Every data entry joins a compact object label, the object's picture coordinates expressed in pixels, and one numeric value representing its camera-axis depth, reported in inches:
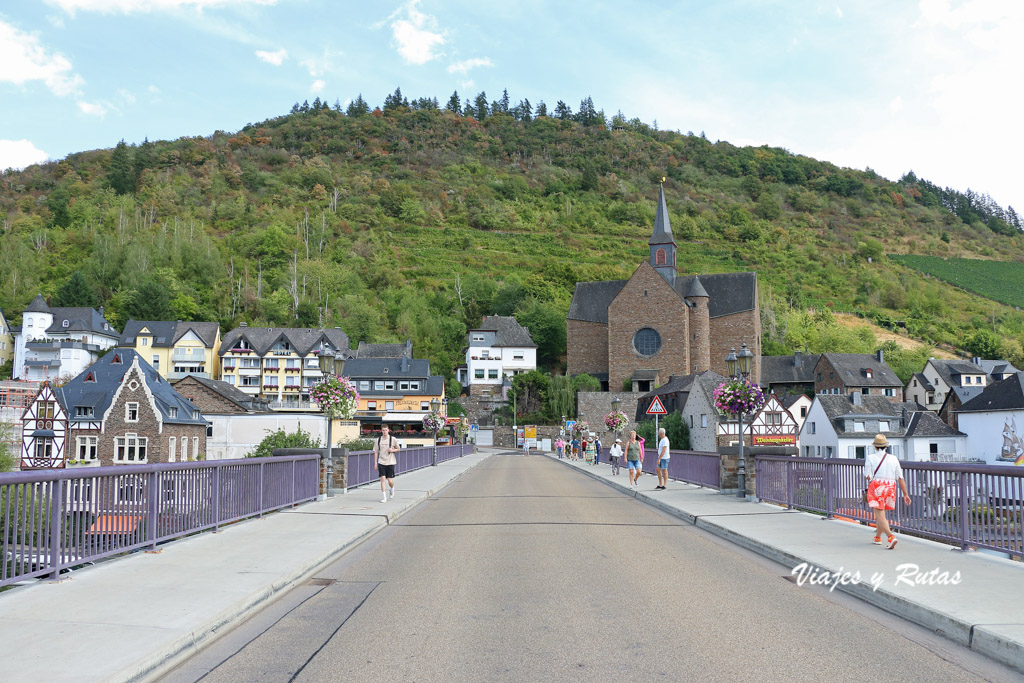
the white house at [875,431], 2426.2
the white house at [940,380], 3690.9
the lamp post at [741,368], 721.6
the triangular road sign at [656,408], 1148.5
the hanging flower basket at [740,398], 791.1
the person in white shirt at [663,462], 879.1
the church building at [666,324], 3287.4
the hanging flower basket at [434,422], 2805.1
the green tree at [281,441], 1620.3
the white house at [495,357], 4003.4
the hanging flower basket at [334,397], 829.8
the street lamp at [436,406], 3418.8
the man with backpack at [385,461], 709.3
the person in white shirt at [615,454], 1400.1
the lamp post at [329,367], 745.0
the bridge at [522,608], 210.8
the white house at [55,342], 3941.9
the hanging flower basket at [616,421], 1852.9
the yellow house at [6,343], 4087.1
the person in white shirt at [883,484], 393.4
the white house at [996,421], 2185.0
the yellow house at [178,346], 3895.2
